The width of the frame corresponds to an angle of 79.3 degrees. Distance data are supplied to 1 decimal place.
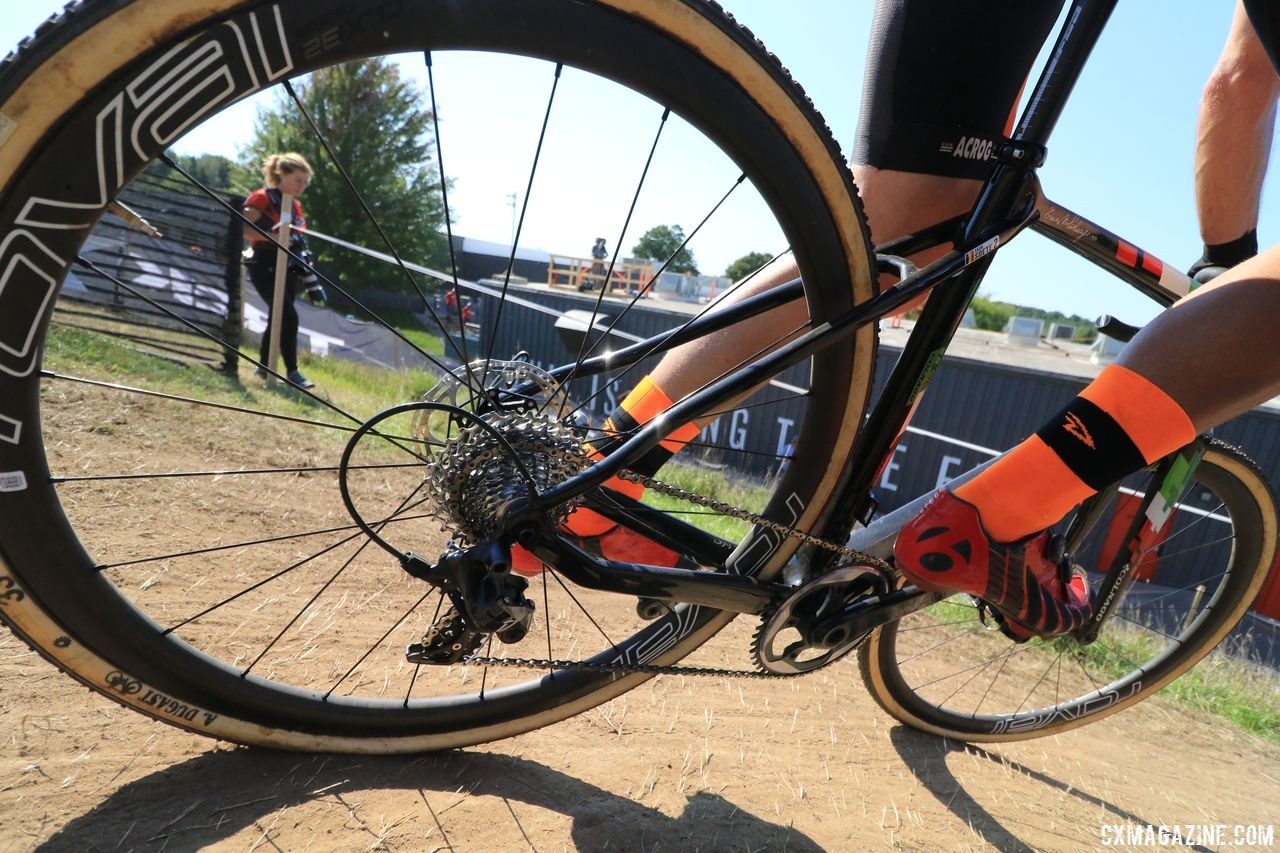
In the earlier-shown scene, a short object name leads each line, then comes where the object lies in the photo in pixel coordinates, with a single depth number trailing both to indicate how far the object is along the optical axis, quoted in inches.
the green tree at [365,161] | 1266.0
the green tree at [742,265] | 1550.2
